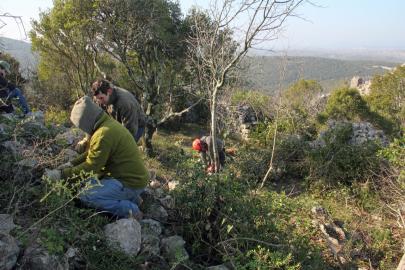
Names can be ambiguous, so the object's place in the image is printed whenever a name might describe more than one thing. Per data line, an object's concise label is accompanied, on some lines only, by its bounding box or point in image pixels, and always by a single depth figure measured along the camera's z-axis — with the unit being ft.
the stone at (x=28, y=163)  13.14
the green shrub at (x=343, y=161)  30.07
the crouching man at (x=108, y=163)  12.84
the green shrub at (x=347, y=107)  47.65
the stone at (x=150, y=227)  13.64
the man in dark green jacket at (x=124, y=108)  18.74
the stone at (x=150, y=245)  12.52
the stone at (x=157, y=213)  15.23
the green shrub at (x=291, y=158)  33.30
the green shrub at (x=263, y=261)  11.94
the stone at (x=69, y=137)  16.46
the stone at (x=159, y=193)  17.31
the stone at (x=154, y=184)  18.98
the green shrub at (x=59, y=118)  31.20
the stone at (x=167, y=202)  15.92
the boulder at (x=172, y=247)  12.75
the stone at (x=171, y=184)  18.49
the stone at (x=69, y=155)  15.62
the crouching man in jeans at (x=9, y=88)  20.15
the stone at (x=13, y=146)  13.84
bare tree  23.21
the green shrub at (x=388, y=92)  61.11
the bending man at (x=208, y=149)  26.81
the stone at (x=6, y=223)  10.64
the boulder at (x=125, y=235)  11.74
